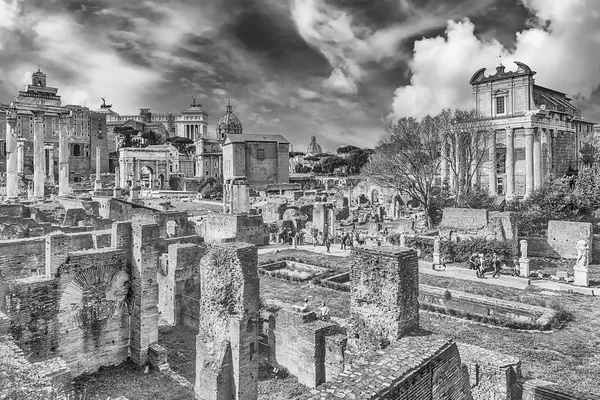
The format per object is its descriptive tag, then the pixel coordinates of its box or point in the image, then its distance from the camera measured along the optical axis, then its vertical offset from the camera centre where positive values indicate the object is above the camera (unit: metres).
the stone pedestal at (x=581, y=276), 18.03 -3.29
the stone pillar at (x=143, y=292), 10.99 -2.36
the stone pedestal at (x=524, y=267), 20.03 -3.22
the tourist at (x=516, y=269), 20.45 -3.40
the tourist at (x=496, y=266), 20.39 -3.22
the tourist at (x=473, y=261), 21.62 -3.16
